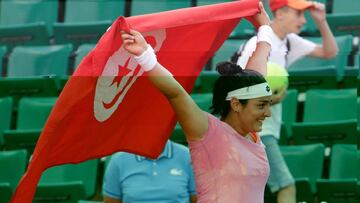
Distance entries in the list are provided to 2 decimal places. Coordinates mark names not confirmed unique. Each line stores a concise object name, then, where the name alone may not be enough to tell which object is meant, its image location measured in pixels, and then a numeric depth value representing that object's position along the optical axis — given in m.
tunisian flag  10.03
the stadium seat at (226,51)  14.91
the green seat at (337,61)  15.23
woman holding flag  9.26
